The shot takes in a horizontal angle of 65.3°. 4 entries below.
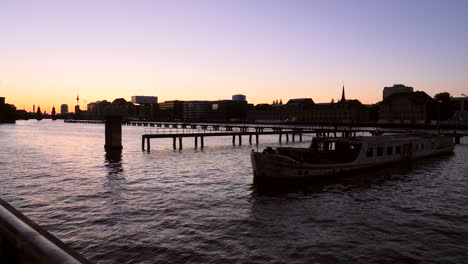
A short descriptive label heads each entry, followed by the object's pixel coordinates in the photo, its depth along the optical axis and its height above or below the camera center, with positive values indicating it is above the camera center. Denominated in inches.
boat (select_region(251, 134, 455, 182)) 1429.6 -183.5
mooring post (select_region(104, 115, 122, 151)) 2711.6 -133.1
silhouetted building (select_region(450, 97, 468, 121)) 7244.1 +60.7
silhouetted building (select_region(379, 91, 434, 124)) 7736.2 +172.2
